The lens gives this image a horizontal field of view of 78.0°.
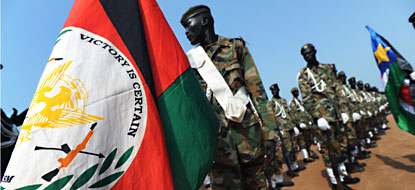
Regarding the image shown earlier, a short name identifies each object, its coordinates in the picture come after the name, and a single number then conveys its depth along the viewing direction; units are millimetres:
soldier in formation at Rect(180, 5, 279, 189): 2482
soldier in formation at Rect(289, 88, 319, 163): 10070
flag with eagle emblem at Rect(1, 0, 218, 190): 1259
